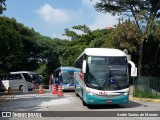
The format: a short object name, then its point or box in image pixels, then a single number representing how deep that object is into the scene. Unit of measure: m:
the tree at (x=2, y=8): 24.99
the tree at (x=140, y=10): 34.92
